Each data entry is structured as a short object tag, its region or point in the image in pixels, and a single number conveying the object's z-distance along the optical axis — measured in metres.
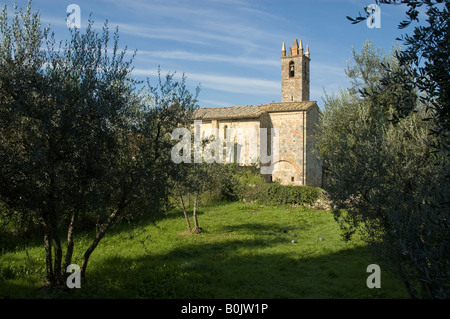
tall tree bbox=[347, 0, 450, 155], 3.87
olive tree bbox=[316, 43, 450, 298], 4.27
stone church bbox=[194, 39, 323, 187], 30.97
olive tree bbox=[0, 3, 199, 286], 5.94
